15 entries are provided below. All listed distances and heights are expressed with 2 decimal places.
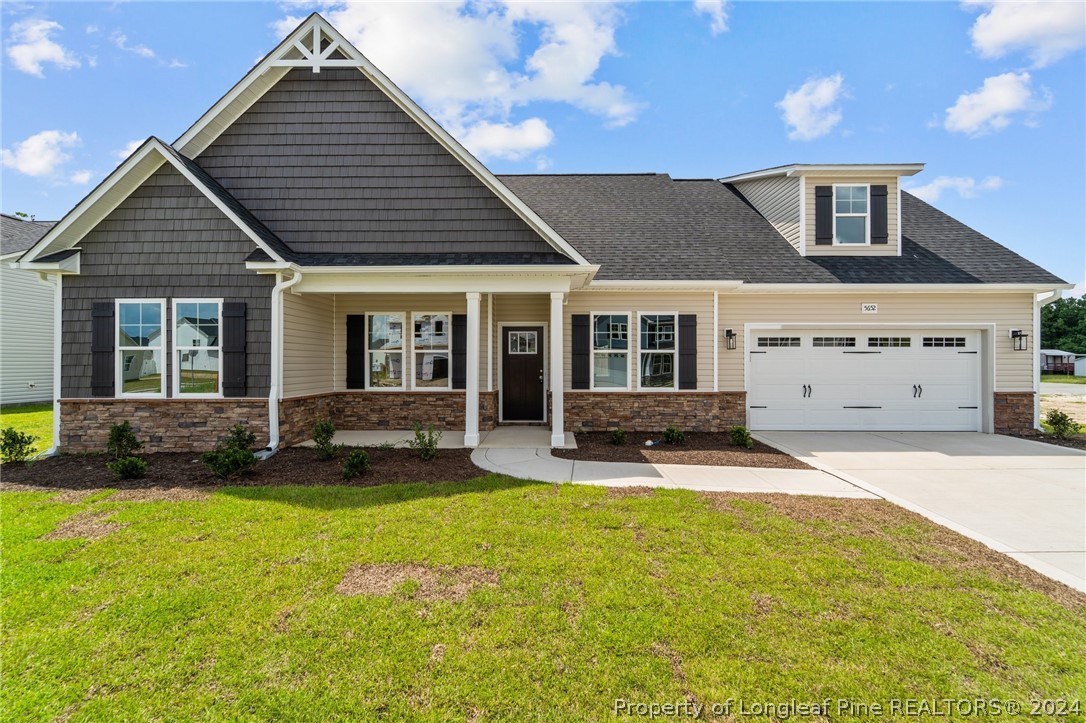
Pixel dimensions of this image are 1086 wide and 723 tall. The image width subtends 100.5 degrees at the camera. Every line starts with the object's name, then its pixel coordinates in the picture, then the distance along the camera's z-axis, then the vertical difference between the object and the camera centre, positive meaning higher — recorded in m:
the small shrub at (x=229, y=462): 6.14 -1.38
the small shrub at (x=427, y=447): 7.16 -1.35
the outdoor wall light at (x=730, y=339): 10.14 +0.53
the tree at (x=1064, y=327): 42.94 +3.61
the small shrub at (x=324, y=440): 7.15 -1.25
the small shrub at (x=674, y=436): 8.81 -1.44
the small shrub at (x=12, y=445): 6.94 -1.30
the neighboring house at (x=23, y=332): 14.66 +0.99
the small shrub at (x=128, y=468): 6.14 -1.46
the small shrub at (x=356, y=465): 6.17 -1.42
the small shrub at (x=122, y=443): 7.10 -1.29
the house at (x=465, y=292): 7.90 +1.42
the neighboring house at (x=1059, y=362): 38.73 +0.11
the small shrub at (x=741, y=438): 8.44 -1.41
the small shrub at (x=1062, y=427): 9.45 -1.34
